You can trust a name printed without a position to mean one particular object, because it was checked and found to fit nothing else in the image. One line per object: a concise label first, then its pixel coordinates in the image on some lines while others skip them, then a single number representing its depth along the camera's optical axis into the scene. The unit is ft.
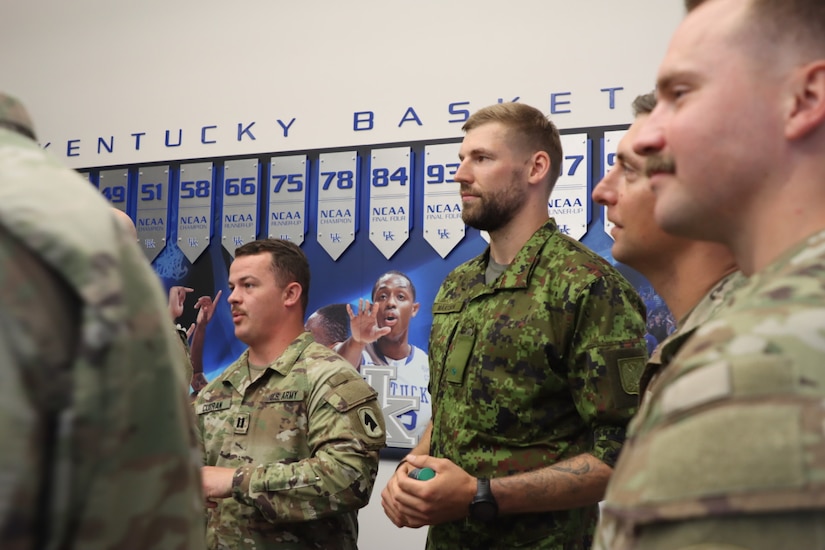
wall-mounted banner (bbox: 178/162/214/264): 12.80
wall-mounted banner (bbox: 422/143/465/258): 11.25
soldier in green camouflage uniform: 5.59
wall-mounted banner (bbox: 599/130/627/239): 10.61
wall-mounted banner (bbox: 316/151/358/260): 11.89
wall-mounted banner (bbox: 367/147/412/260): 11.57
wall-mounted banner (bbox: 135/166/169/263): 13.16
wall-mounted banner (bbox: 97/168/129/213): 13.55
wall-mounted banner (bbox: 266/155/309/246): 12.17
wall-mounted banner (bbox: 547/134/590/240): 10.73
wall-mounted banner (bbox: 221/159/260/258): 12.51
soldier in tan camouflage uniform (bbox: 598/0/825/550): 1.90
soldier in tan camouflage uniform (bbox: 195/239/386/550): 6.68
